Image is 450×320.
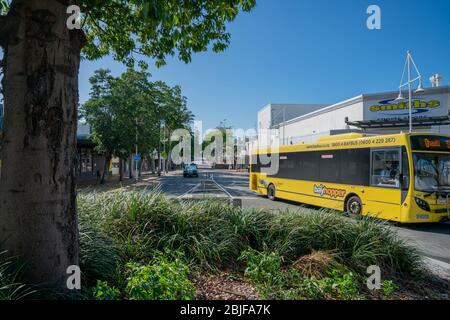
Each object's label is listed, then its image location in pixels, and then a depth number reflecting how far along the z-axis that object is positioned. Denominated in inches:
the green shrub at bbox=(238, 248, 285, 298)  121.6
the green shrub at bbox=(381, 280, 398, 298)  121.8
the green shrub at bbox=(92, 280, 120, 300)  95.1
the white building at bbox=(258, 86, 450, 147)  893.8
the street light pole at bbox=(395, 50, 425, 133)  605.5
